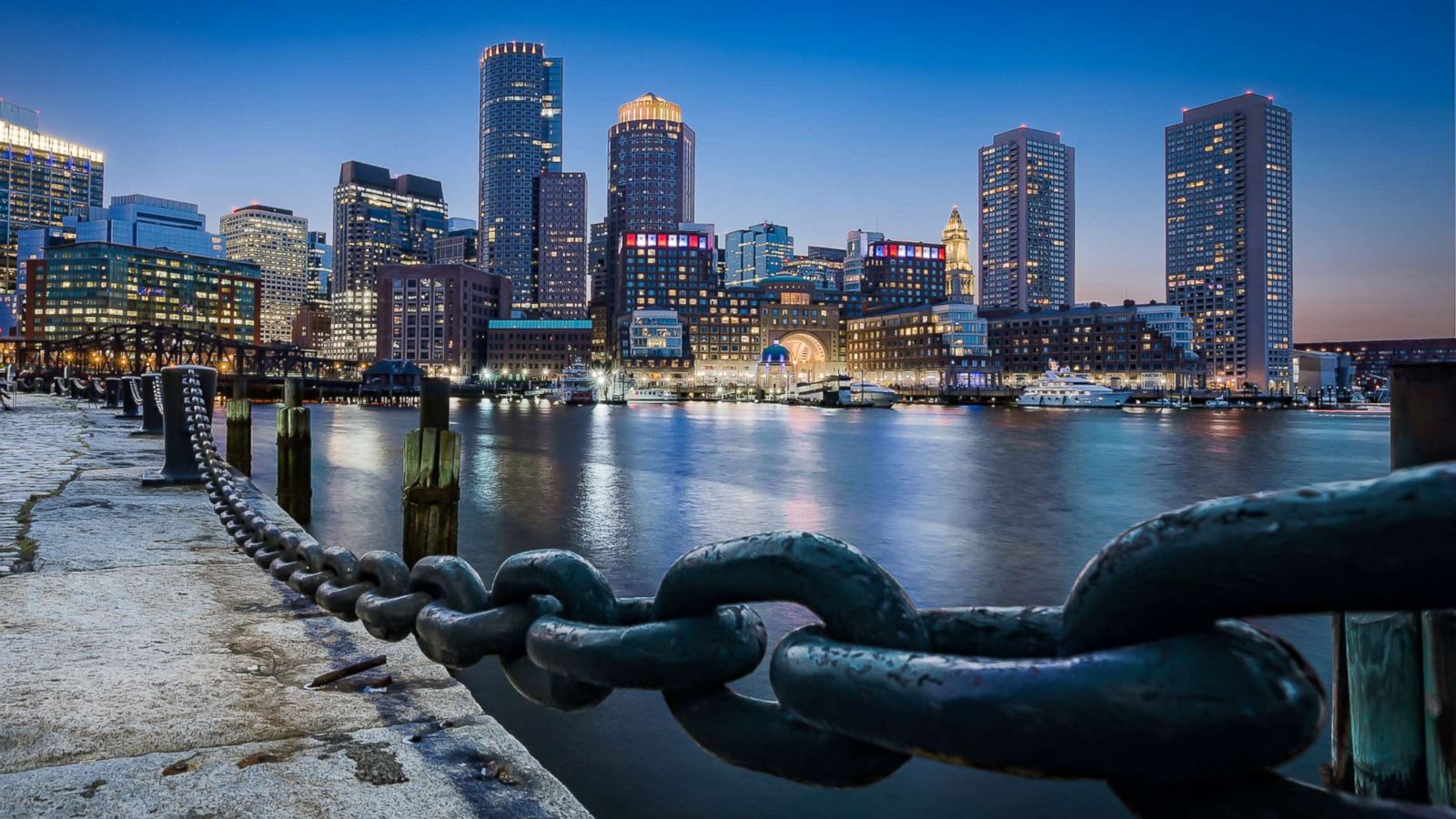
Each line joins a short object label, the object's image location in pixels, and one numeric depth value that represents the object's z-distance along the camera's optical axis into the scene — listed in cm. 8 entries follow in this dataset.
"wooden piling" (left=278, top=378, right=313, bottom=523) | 1039
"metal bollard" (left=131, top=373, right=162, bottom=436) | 1521
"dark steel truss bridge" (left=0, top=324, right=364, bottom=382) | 10672
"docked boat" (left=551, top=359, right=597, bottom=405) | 11856
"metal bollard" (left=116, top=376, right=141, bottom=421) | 2139
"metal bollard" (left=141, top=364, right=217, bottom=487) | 826
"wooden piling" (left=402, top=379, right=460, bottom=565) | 564
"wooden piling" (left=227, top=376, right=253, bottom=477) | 1181
